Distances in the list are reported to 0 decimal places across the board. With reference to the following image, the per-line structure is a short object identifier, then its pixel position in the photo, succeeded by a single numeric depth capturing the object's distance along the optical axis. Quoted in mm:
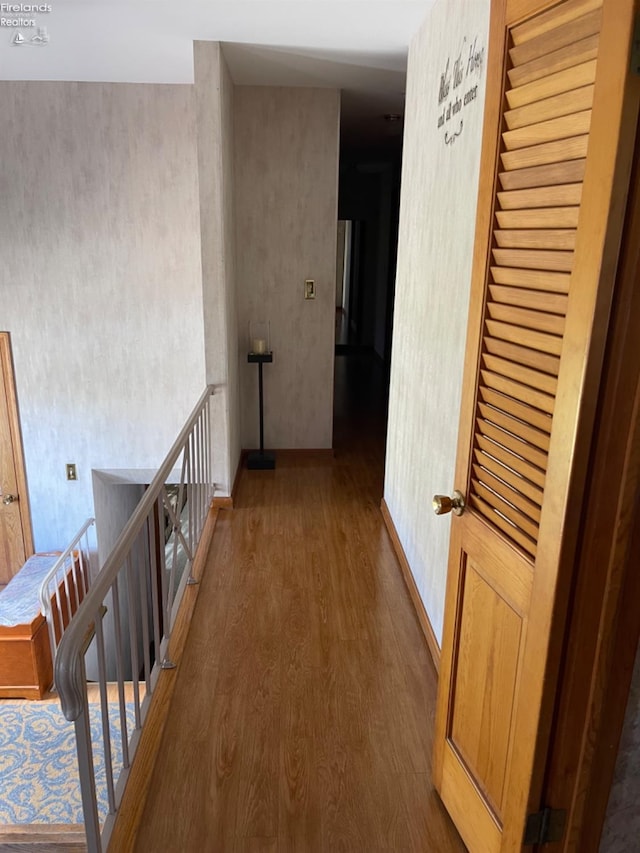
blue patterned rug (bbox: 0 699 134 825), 2811
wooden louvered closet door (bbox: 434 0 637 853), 1046
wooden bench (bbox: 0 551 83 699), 4184
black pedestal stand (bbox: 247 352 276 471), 4340
